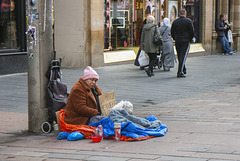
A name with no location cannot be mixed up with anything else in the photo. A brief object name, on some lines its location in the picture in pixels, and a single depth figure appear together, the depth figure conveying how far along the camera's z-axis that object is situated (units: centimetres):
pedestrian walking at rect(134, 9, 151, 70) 1516
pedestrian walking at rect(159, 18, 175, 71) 1513
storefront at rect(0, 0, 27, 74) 1355
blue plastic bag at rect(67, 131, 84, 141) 620
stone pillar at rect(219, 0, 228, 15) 2523
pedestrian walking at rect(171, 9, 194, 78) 1348
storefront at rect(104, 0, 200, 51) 1762
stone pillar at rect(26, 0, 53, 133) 678
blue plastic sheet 612
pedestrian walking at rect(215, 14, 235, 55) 2331
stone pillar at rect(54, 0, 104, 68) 1556
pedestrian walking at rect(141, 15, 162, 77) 1373
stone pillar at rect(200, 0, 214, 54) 2344
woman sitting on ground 646
